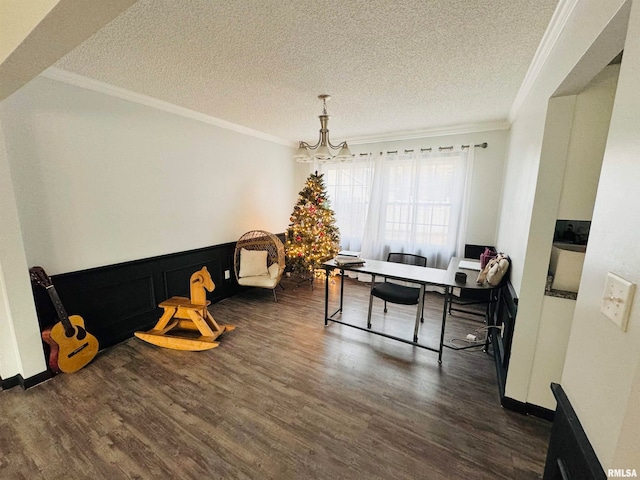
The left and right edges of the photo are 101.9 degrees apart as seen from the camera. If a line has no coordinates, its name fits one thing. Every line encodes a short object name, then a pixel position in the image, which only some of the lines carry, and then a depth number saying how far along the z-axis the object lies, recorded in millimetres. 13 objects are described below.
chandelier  2762
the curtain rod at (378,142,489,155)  3686
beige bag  2299
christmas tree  4281
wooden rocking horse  2596
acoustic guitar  2115
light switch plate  625
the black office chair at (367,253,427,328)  2643
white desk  2418
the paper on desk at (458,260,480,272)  2984
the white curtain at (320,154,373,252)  4660
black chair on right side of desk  3618
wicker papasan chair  3760
